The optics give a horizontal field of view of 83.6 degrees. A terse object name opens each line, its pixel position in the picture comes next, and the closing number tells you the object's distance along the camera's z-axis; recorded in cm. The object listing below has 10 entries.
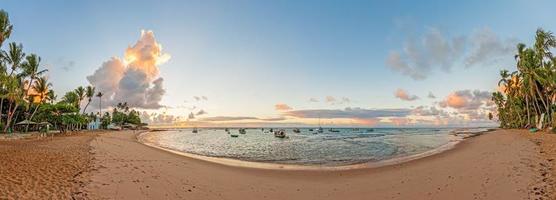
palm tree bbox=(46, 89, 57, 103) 9170
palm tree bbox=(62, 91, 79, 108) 9869
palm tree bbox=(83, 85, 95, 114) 10912
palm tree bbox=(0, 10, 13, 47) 3812
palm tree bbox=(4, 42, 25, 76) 4753
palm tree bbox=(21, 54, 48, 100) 5368
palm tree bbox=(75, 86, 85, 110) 10062
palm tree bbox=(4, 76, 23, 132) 4013
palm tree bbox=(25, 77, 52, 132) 6532
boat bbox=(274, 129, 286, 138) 8198
